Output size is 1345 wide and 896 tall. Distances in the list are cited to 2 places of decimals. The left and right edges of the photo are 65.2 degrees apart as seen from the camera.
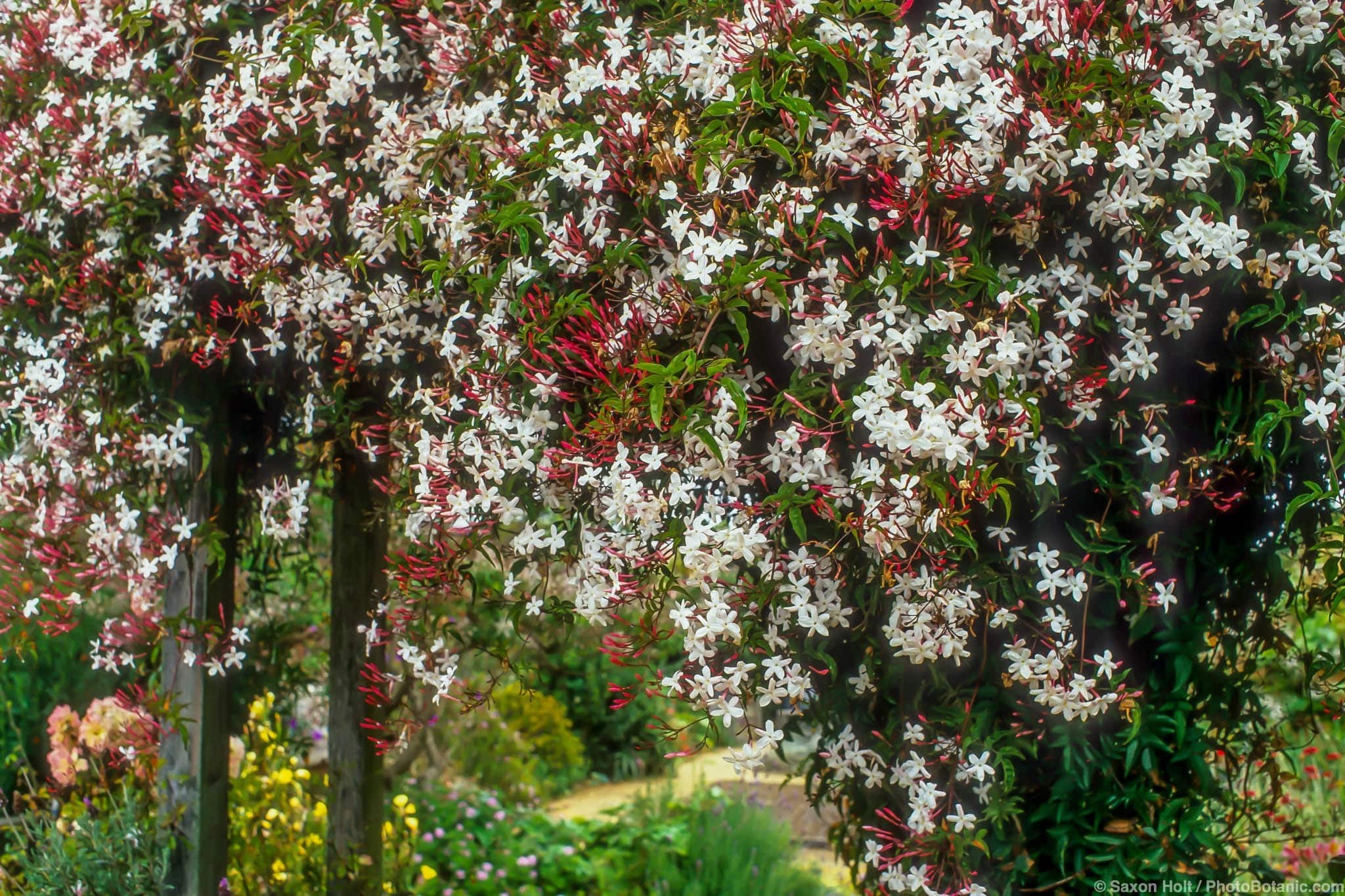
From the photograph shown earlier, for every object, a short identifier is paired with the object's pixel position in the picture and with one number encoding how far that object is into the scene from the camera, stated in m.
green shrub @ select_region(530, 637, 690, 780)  7.07
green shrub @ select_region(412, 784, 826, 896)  4.05
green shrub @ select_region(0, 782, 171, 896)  2.74
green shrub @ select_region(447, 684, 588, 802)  5.98
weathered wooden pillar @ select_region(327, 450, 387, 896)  2.83
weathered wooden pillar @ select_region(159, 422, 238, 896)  2.70
